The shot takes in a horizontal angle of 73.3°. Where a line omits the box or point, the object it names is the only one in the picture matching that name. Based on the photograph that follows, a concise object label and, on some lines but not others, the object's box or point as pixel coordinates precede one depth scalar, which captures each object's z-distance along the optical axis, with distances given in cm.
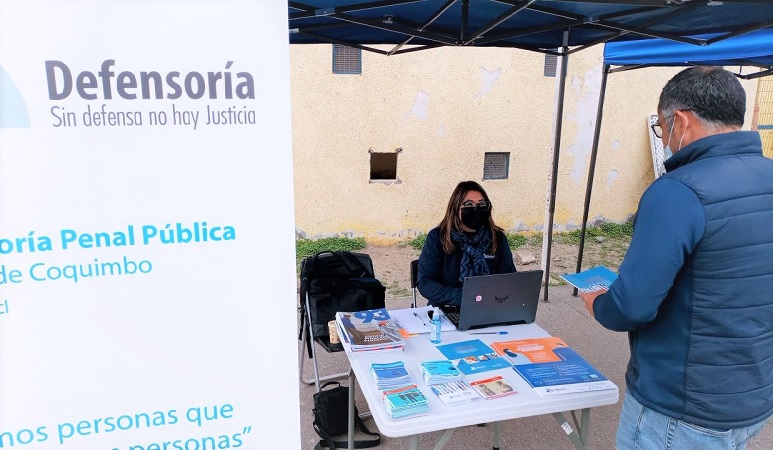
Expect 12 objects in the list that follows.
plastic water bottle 246
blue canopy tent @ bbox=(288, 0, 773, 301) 263
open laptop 247
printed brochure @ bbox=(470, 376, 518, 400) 197
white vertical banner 103
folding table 182
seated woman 302
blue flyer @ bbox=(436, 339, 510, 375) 221
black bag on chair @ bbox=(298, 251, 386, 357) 328
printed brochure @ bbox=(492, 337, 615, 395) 203
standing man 146
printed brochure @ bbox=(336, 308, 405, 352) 235
